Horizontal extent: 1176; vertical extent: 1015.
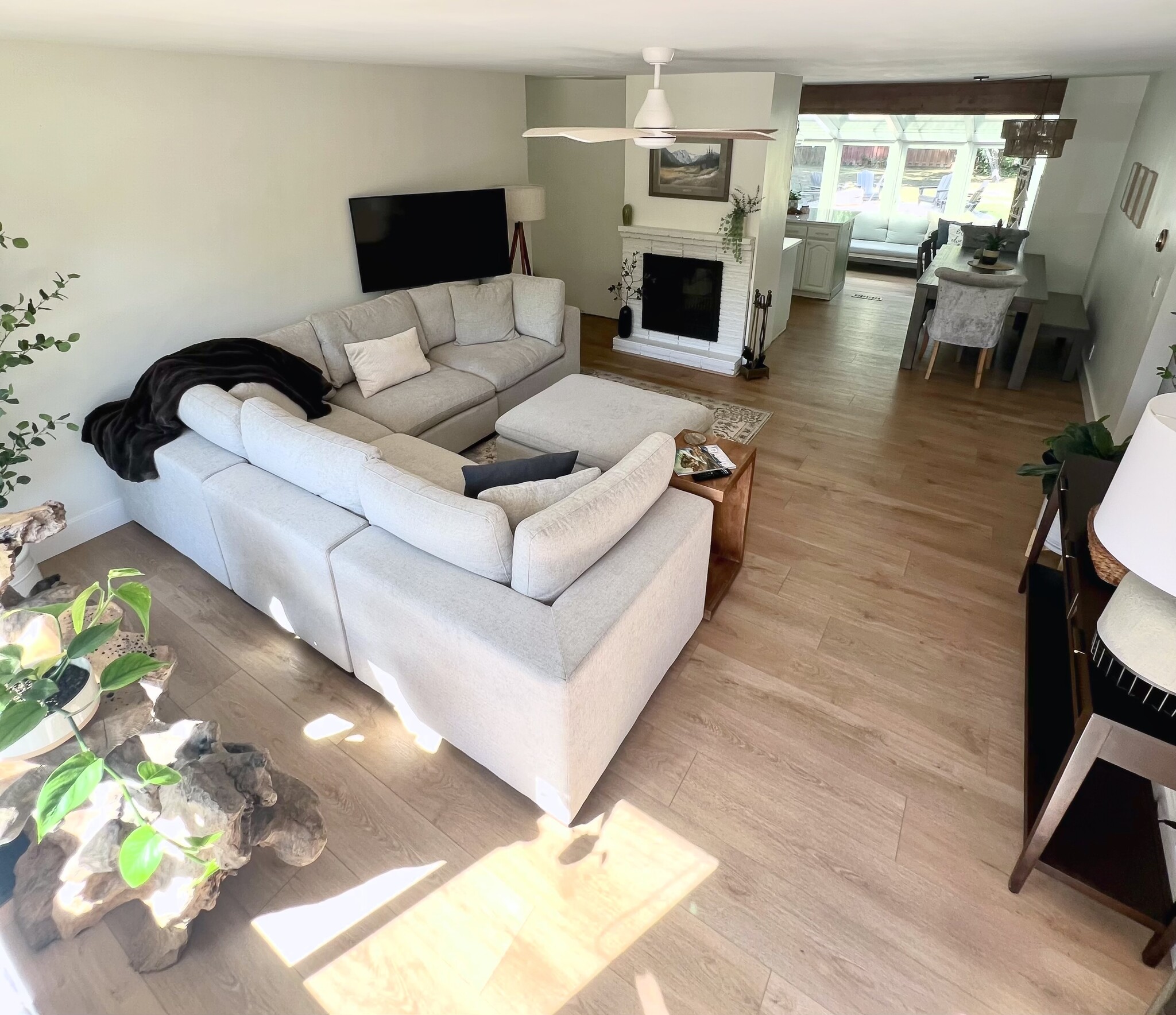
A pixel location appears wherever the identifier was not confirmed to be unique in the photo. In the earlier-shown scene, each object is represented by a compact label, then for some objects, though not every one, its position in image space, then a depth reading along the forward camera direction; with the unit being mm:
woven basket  1815
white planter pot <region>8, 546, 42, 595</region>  2686
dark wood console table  1508
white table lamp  1277
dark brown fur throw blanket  2916
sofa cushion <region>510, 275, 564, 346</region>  4516
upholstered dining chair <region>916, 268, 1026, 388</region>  4711
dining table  4922
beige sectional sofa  1865
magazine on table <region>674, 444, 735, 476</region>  2807
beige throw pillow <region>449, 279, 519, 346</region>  4438
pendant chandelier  4926
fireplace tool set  5246
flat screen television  4215
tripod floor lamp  4930
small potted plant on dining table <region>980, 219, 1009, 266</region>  5152
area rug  4043
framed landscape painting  4863
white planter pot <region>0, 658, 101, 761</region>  1360
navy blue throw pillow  2318
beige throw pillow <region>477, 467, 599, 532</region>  2135
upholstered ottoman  3236
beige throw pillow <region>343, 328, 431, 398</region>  3760
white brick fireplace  5125
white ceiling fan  2566
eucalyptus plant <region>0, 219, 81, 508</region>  2521
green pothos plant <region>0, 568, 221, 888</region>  1166
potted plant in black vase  5594
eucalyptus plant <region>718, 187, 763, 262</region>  4859
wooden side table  2756
